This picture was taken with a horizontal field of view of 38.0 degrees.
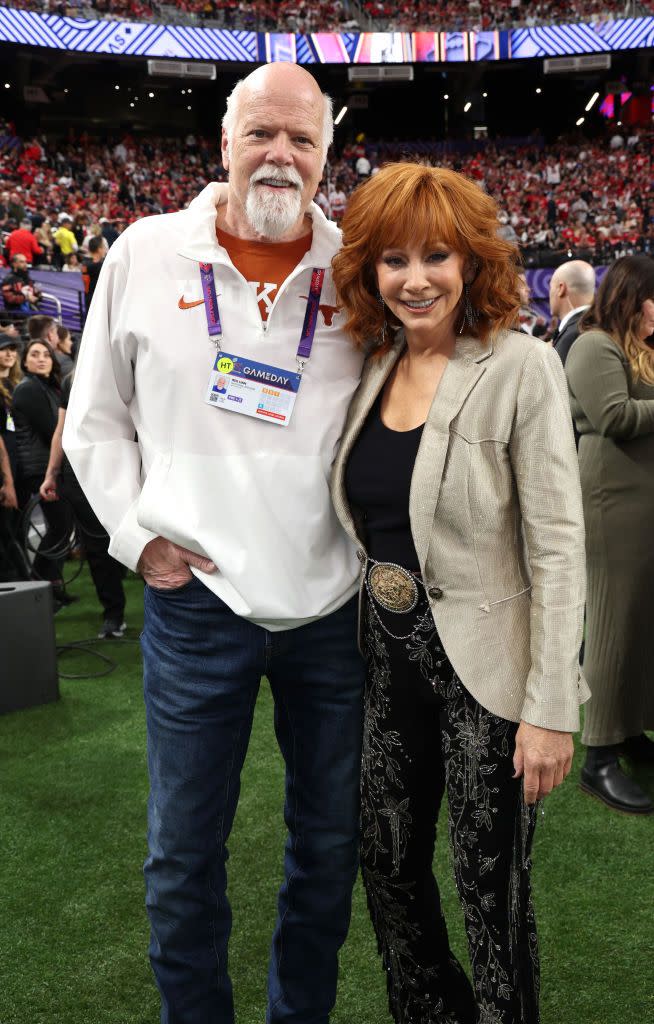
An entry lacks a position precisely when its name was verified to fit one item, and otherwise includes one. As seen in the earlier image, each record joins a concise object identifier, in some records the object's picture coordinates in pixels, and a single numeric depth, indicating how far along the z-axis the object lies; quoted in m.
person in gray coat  1.44
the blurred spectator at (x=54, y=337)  5.68
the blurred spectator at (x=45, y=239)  13.25
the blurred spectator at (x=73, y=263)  12.86
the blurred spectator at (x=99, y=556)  4.78
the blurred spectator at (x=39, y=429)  5.14
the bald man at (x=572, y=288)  4.25
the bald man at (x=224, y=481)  1.55
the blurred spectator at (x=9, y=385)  5.03
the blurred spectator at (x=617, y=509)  2.70
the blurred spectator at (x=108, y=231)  12.37
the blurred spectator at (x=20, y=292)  10.16
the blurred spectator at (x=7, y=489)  4.88
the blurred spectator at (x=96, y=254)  8.58
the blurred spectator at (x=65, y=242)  13.57
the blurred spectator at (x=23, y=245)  11.67
